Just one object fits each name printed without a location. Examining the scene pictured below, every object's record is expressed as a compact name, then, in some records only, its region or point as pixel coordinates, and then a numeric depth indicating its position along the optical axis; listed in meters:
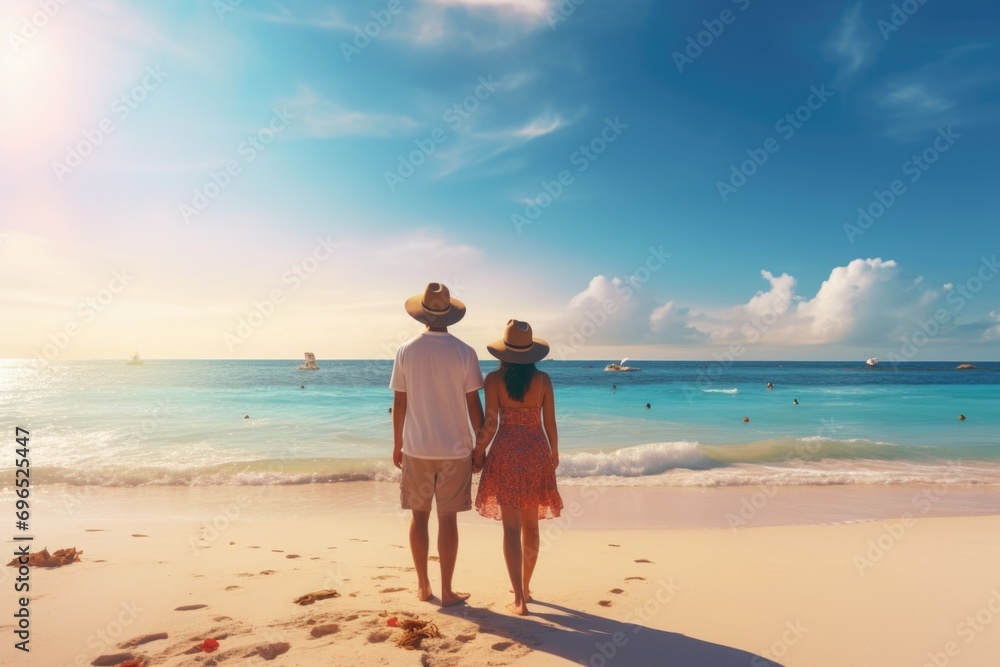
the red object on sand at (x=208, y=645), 3.56
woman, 4.23
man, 4.20
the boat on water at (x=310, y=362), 81.31
